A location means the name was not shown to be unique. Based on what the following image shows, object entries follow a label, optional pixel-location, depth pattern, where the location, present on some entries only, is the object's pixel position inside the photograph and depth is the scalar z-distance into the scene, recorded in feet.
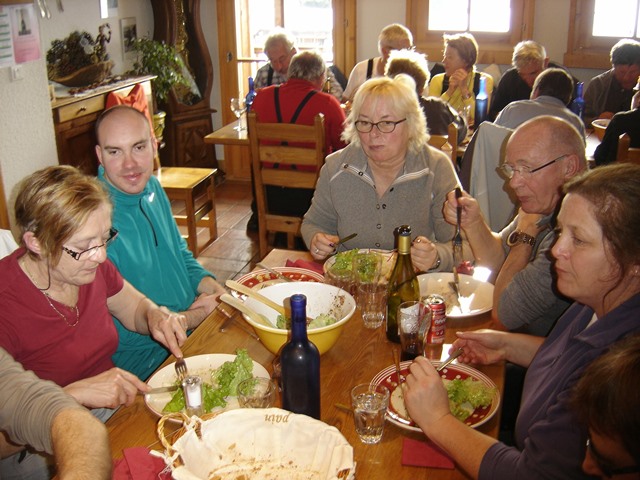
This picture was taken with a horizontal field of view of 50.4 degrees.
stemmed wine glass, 15.56
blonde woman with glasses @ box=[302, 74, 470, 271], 8.04
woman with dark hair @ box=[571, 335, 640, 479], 3.33
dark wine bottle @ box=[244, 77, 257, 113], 15.78
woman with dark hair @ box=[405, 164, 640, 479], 4.35
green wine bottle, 6.13
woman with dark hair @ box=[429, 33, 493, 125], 15.80
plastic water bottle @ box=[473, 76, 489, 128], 14.82
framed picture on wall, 17.25
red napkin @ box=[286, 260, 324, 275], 7.60
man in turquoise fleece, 7.34
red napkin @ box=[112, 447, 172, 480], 4.47
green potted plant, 17.19
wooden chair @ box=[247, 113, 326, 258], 11.91
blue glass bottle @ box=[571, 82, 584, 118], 14.47
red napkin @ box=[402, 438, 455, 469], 4.65
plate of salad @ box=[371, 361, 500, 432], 5.04
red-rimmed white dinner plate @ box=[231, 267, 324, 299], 7.17
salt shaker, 4.75
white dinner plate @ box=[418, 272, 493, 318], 6.63
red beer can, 5.82
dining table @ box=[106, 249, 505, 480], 4.64
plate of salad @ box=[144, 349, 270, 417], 5.11
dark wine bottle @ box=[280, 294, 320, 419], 4.59
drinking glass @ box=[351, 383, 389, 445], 4.83
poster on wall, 11.50
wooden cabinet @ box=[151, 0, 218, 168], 18.06
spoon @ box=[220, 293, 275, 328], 5.76
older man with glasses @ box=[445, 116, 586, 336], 6.27
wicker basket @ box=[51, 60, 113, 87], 14.64
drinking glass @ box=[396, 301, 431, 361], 5.63
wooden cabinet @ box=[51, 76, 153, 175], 13.69
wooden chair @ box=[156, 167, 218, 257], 14.10
